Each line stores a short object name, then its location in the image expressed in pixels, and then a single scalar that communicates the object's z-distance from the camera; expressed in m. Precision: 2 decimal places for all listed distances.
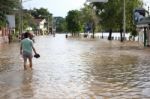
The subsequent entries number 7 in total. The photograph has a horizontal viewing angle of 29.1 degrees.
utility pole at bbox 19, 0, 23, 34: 50.17
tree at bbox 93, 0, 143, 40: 46.59
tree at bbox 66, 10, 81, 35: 92.78
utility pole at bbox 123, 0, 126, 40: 41.54
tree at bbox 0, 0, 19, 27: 32.37
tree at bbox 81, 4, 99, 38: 69.09
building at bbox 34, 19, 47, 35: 116.74
